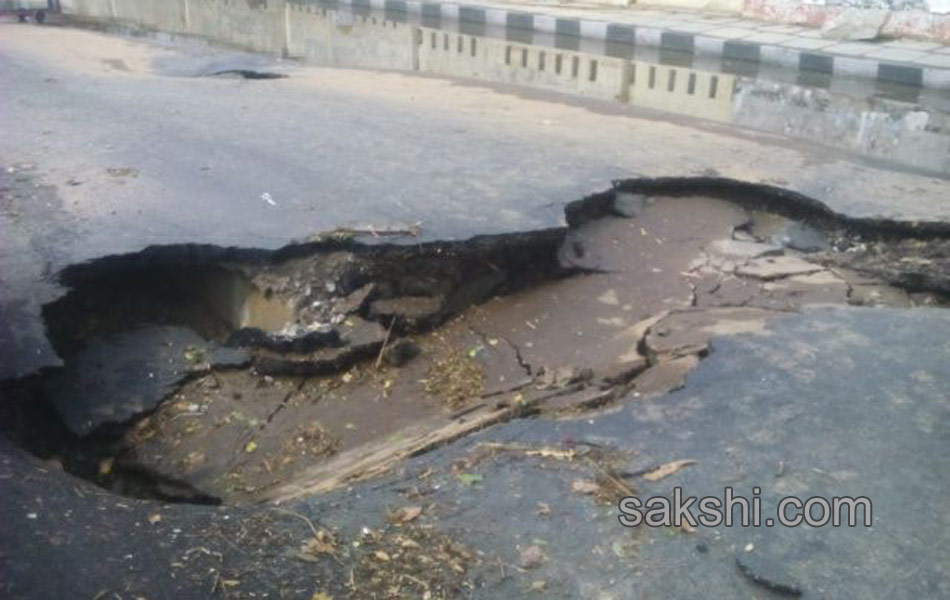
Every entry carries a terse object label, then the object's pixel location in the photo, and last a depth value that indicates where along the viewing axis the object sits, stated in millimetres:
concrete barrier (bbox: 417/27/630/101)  8641
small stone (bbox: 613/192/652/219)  4367
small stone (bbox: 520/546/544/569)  2070
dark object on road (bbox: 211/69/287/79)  7270
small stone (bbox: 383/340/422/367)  3385
